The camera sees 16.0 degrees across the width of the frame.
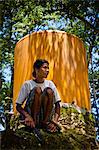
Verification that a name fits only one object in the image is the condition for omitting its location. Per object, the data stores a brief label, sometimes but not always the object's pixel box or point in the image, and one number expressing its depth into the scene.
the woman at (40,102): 5.77
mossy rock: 5.10
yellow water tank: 7.20
